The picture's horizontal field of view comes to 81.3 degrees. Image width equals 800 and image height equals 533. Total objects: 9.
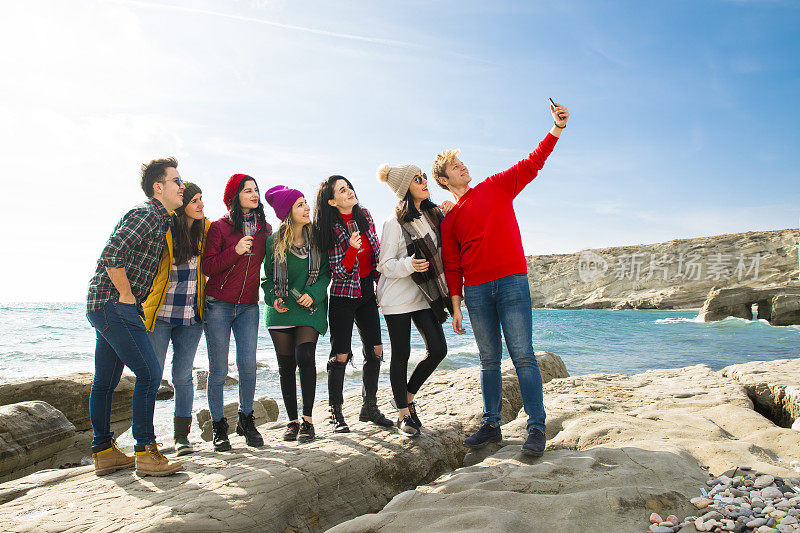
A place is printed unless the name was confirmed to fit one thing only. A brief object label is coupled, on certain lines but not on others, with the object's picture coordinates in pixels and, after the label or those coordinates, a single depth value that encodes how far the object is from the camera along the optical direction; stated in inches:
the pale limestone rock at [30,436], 178.1
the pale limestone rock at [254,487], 100.5
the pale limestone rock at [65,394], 245.9
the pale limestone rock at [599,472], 92.6
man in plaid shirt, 121.0
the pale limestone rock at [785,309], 1015.6
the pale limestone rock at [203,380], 436.5
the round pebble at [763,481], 97.3
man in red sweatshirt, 133.3
